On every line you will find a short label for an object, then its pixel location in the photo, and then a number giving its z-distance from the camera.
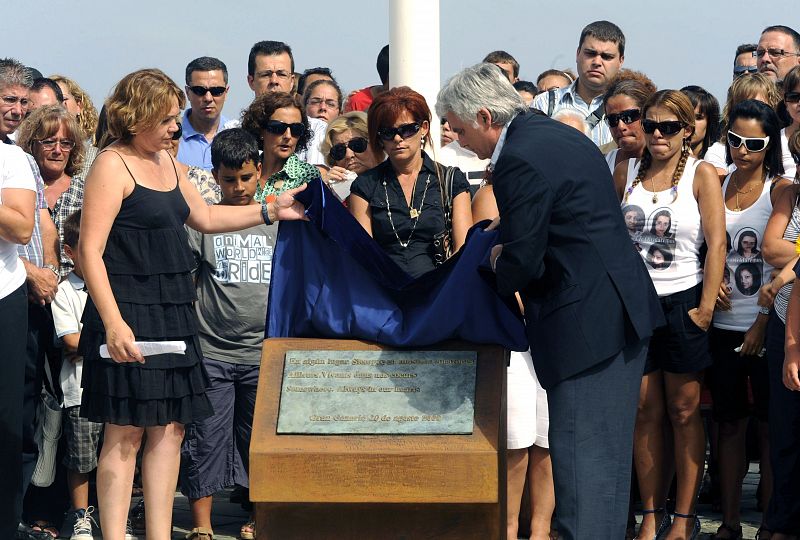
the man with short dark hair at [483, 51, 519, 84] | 10.62
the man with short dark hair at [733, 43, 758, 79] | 9.84
